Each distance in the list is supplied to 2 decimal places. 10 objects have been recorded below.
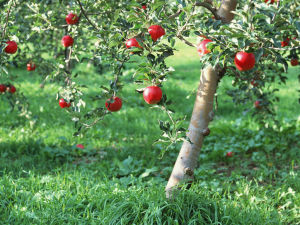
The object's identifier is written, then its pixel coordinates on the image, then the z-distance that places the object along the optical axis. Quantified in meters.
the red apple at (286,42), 2.26
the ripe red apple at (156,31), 1.82
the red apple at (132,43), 1.95
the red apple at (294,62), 2.82
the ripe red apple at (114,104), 2.17
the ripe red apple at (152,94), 1.83
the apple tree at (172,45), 1.73
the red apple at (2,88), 3.74
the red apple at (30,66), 3.67
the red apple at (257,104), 3.97
